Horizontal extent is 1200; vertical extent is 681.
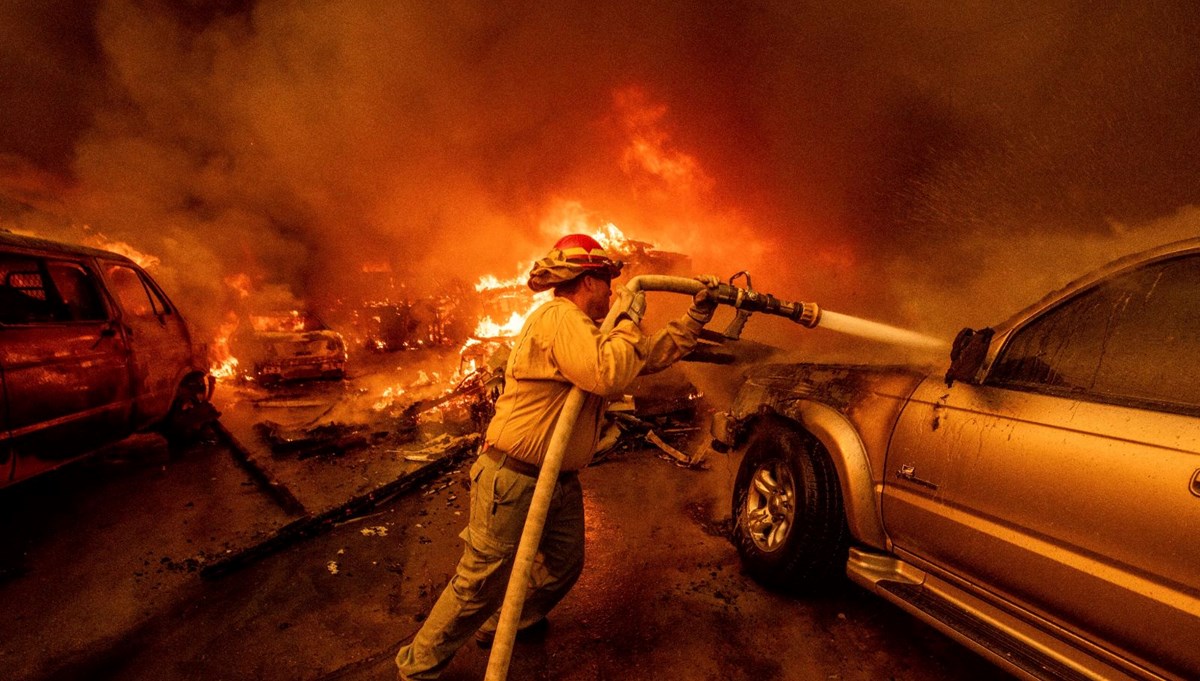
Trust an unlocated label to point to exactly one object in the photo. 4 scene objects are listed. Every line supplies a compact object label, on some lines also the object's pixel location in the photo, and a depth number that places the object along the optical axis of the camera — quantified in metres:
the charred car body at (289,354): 10.11
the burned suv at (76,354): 3.81
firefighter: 2.23
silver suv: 1.73
